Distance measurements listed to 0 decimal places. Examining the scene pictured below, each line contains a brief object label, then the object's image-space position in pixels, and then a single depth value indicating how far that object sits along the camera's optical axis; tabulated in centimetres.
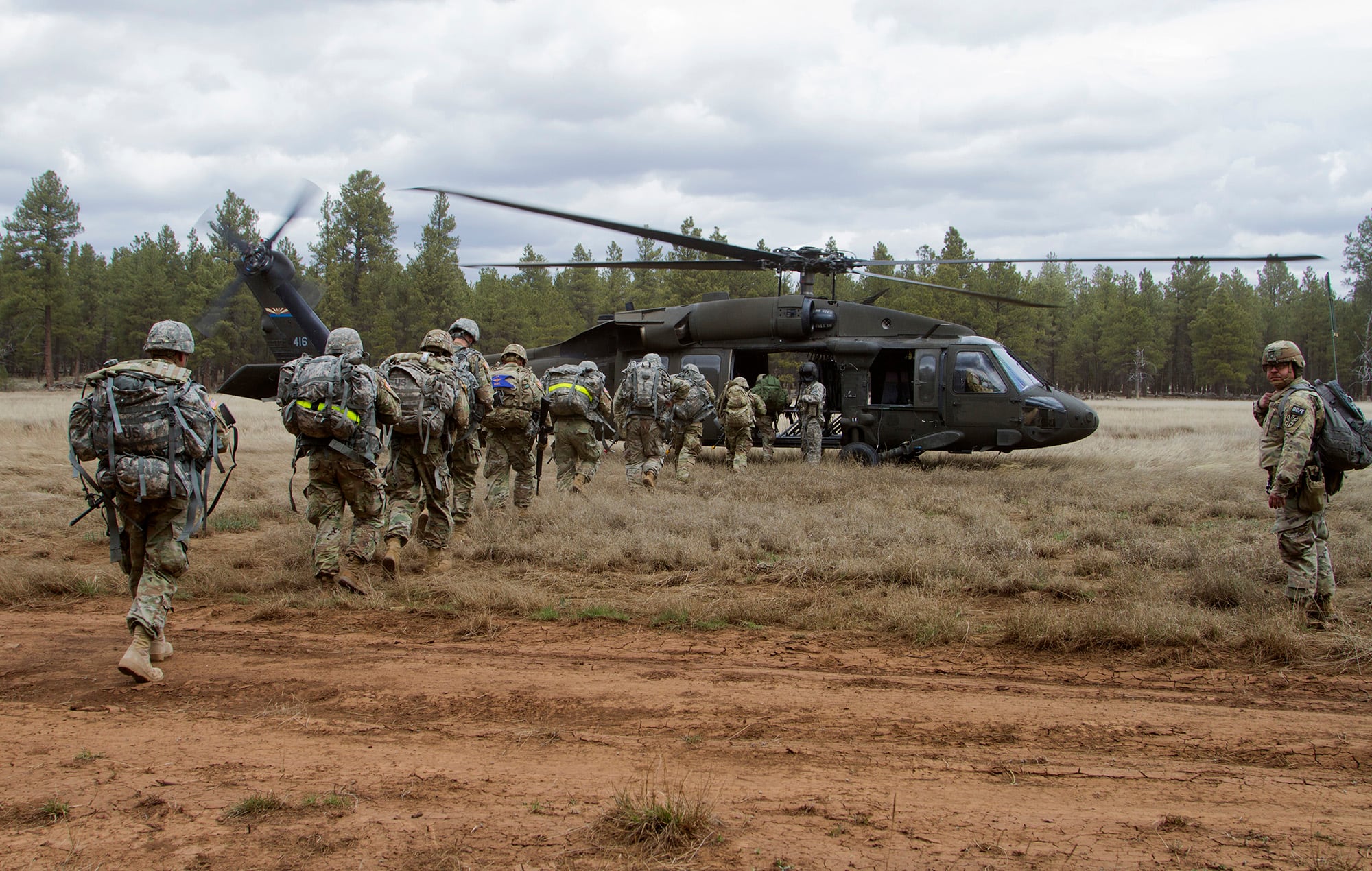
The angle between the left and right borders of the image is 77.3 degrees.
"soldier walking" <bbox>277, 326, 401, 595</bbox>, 585
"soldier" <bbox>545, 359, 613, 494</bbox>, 969
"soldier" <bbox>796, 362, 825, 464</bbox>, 1308
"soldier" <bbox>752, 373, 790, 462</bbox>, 1356
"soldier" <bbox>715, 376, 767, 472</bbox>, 1264
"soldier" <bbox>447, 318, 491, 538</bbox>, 753
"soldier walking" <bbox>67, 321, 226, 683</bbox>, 474
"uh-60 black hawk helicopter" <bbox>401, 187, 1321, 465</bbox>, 1226
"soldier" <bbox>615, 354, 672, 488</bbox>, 1095
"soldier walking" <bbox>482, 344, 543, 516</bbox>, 858
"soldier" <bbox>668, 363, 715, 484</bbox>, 1225
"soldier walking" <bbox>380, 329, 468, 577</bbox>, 675
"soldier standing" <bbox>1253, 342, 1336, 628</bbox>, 540
